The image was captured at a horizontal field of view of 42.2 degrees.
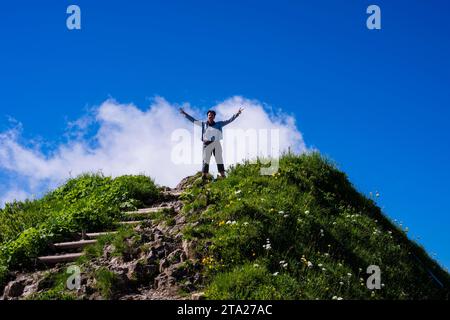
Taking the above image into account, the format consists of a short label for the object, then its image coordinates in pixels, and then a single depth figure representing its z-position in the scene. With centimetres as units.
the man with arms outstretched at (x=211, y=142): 2009
